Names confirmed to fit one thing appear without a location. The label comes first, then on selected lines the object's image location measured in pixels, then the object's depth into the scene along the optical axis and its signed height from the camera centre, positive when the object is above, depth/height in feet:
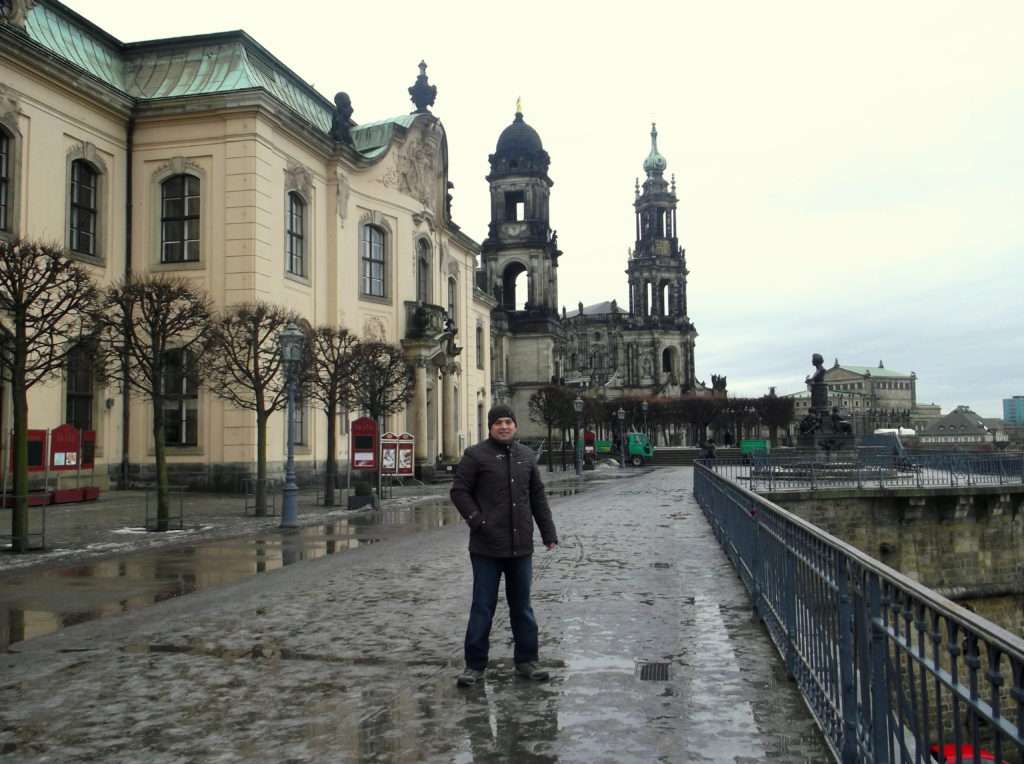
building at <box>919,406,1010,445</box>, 322.55 +3.73
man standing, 20.62 -1.93
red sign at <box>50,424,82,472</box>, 67.15 +0.38
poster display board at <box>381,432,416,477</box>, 82.38 -0.59
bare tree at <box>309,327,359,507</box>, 77.00 +6.27
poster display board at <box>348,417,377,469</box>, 77.15 +0.33
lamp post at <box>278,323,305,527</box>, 57.52 +3.83
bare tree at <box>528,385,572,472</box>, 183.32 +7.81
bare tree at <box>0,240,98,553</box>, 44.86 +7.44
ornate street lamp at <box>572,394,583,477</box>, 141.59 +0.66
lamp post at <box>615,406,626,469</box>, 194.74 +0.73
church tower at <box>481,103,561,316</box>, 247.50 +59.05
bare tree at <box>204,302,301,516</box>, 68.33 +7.33
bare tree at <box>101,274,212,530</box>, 55.98 +7.88
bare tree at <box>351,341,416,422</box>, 86.48 +6.57
